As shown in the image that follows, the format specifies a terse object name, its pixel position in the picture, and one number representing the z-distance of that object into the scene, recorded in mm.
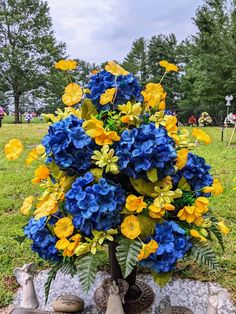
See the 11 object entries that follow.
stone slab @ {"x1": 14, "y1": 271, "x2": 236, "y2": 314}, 1611
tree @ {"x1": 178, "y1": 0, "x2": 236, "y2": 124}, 8883
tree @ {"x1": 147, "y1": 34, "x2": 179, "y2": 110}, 26812
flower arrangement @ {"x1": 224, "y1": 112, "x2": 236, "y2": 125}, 7875
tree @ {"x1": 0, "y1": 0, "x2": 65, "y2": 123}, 19594
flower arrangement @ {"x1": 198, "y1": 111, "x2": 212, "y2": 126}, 10202
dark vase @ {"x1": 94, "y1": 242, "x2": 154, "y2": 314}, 1491
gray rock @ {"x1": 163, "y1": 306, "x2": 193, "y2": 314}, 1464
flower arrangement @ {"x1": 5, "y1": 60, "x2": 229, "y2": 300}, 1163
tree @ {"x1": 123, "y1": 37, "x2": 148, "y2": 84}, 29500
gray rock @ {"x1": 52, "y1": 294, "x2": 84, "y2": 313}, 1540
